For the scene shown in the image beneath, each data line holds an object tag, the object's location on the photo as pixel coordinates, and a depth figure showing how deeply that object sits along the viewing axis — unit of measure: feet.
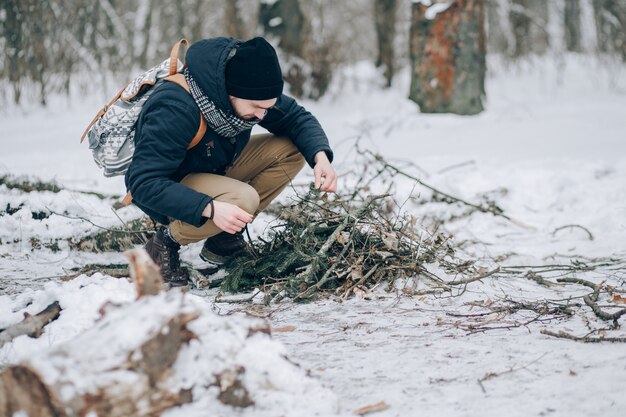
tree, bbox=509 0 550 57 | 36.19
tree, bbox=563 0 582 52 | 44.09
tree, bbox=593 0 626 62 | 32.99
